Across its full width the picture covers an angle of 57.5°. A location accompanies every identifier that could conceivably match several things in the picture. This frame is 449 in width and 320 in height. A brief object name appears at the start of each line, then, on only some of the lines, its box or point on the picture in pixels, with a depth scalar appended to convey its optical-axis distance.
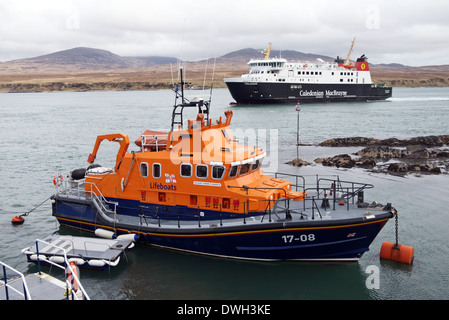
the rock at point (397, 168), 23.62
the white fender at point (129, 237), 12.53
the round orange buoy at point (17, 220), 15.70
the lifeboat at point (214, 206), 11.17
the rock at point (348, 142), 33.47
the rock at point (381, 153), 27.98
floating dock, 11.59
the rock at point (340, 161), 25.40
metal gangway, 8.53
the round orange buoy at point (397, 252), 12.21
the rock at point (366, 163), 25.20
